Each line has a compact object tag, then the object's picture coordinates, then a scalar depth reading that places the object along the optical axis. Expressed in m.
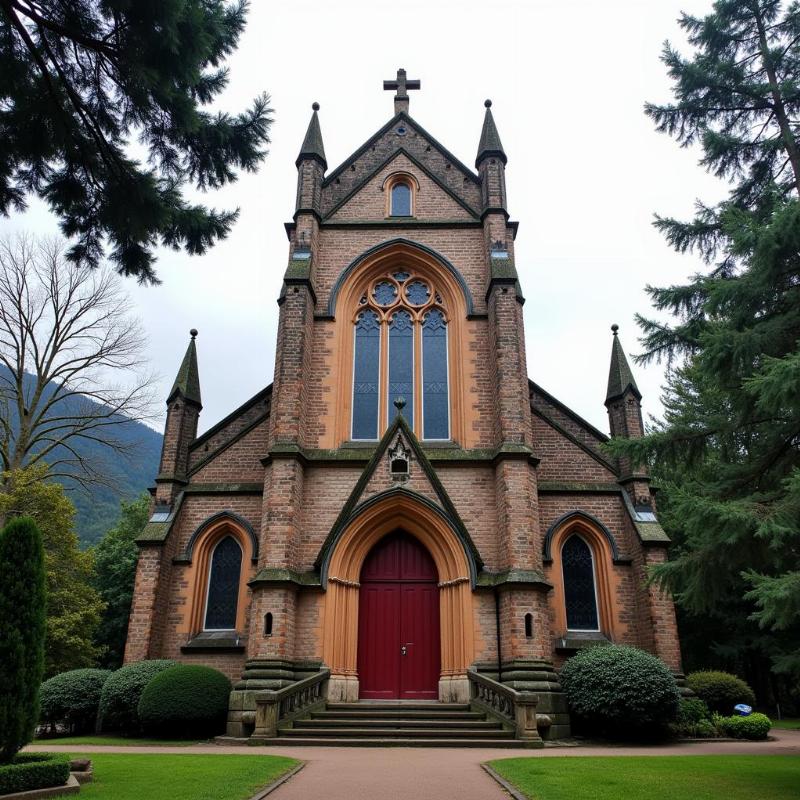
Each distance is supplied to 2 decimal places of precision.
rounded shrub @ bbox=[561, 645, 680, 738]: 12.52
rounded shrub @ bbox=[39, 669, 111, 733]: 14.88
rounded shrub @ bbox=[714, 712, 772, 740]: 14.09
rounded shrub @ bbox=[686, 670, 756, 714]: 16.27
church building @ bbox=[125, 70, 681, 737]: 14.54
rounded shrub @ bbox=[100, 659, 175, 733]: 13.95
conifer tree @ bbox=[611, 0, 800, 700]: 8.20
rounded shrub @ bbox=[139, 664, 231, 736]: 13.12
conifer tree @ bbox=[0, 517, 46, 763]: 7.72
